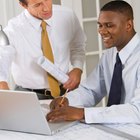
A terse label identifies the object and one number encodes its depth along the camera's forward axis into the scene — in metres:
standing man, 2.96
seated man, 2.47
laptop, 2.29
